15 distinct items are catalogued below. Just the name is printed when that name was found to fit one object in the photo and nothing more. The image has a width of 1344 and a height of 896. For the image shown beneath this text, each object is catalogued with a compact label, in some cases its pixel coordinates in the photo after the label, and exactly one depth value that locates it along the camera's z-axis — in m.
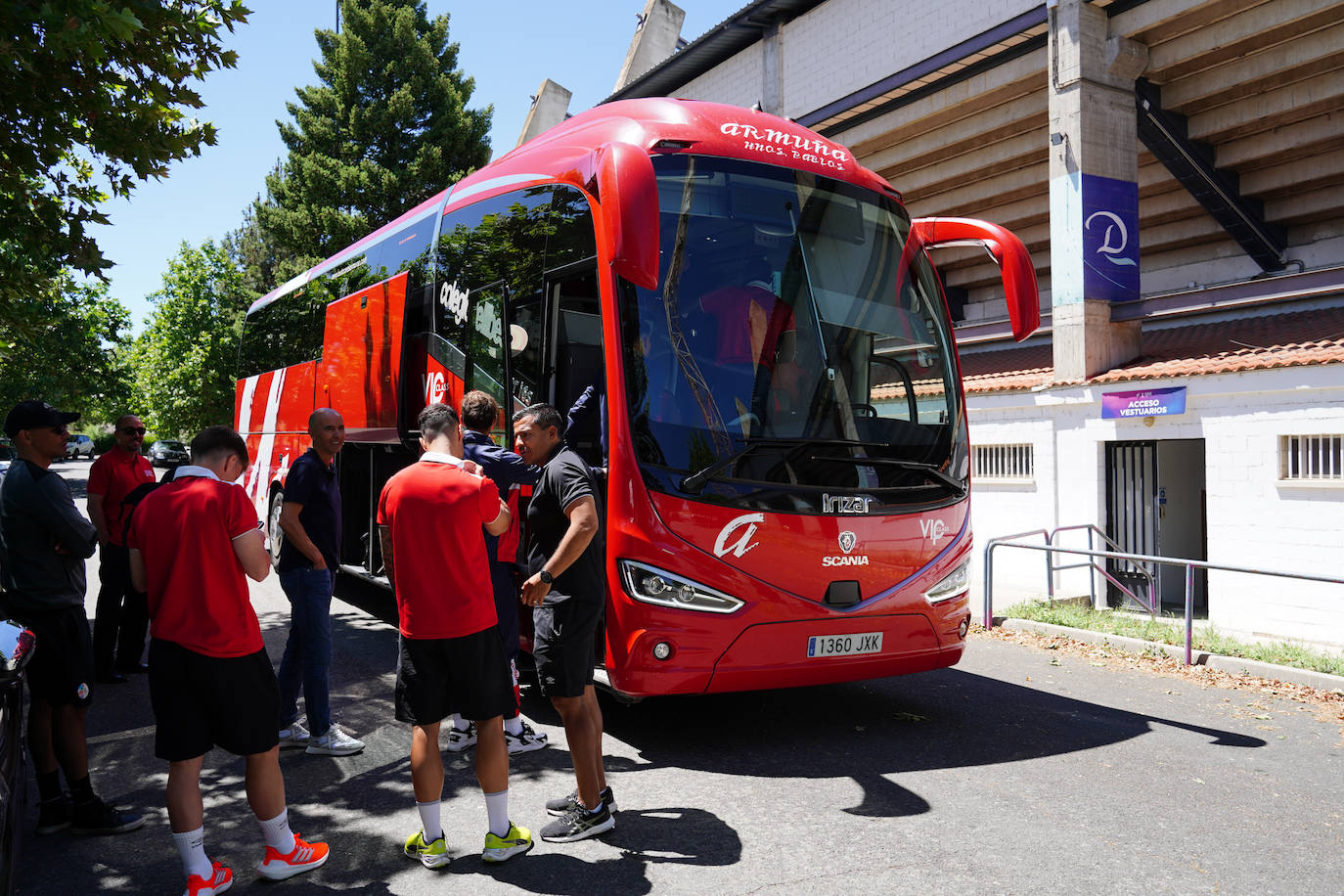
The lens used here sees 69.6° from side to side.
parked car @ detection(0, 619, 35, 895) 3.19
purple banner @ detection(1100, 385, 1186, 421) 12.20
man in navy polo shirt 5.24
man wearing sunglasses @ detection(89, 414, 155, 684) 7.16
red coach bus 5.00
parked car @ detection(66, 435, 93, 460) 71.12
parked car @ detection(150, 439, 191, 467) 45.41
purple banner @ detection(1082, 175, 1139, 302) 13.95
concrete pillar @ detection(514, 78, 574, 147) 30.77
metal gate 13.33
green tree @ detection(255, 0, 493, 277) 29.77
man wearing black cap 4.27
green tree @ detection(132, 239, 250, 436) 37.62
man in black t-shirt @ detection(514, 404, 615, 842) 4.14
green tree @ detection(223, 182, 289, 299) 45.78
